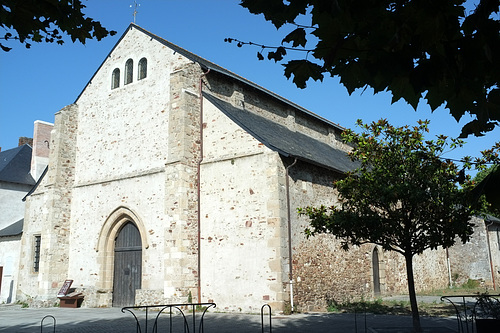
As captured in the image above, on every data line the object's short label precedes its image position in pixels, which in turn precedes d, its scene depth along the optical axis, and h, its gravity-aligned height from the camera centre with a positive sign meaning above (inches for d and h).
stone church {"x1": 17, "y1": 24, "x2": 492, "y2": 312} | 541.3 +92.3
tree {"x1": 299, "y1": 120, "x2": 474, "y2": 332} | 370.6 +53.0
